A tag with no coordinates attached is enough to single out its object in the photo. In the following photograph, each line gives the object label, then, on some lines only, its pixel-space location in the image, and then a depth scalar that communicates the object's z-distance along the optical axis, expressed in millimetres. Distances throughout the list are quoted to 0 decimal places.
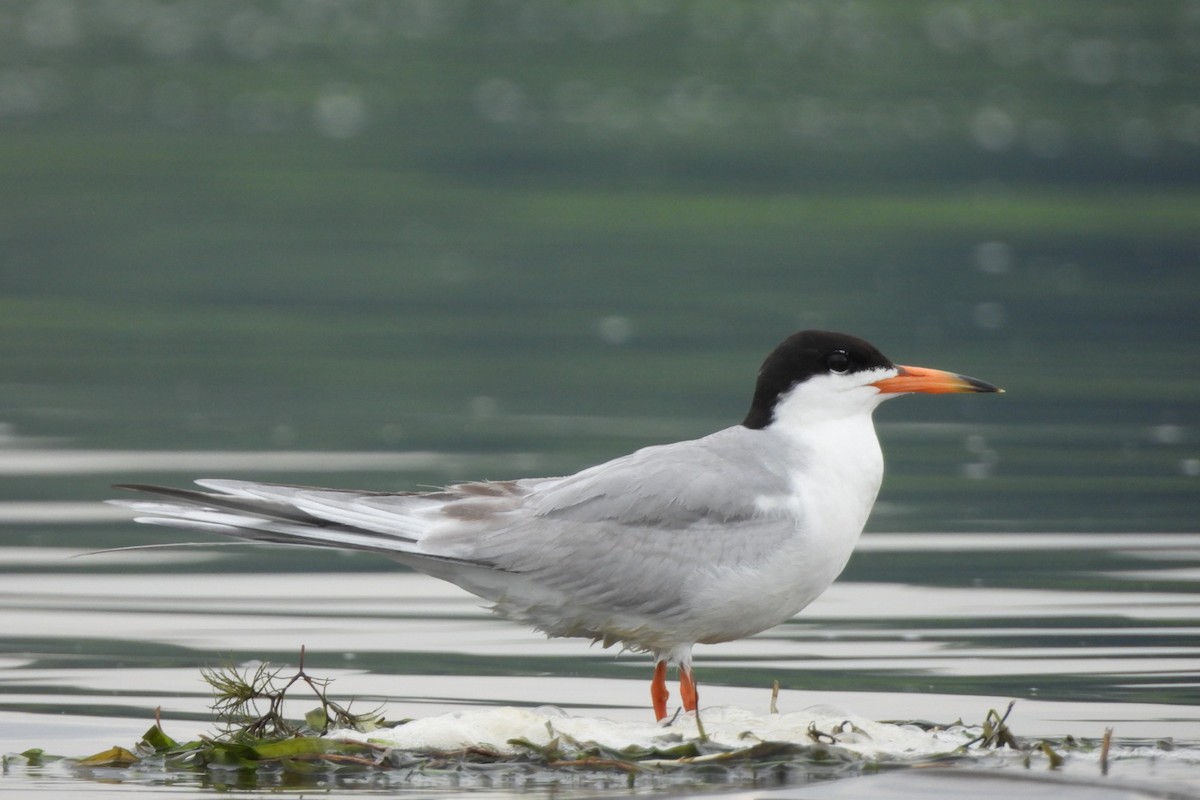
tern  15141
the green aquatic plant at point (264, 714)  14320
